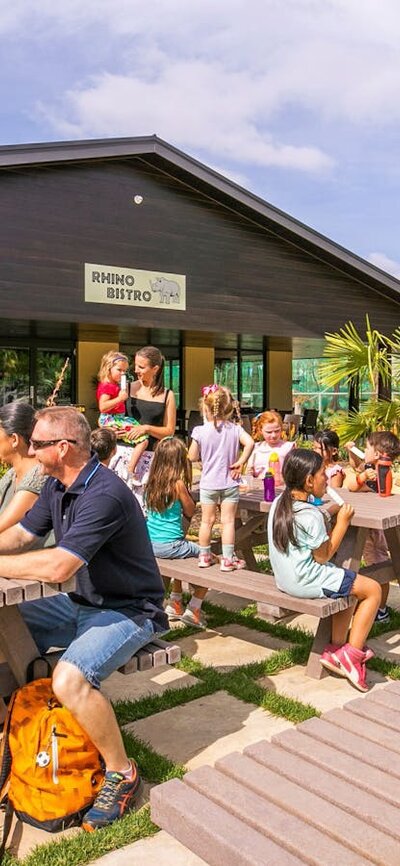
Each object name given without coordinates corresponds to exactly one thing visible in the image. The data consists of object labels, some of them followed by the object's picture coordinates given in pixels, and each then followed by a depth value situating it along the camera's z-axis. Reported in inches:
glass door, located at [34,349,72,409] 612.4
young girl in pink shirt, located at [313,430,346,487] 218.4
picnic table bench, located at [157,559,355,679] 149.5
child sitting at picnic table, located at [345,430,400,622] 203.0
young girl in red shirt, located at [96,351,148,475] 219.0
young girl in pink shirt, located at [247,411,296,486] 229.1
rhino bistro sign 464.1
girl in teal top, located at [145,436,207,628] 184.9
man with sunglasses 105.0
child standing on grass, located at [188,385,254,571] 195.6
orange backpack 103.3
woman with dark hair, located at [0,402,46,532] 138.7
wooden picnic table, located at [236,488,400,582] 171.1
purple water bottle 201.0
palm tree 309.0
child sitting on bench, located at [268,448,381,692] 151.0
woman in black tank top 215.8
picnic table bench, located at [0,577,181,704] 104.7
